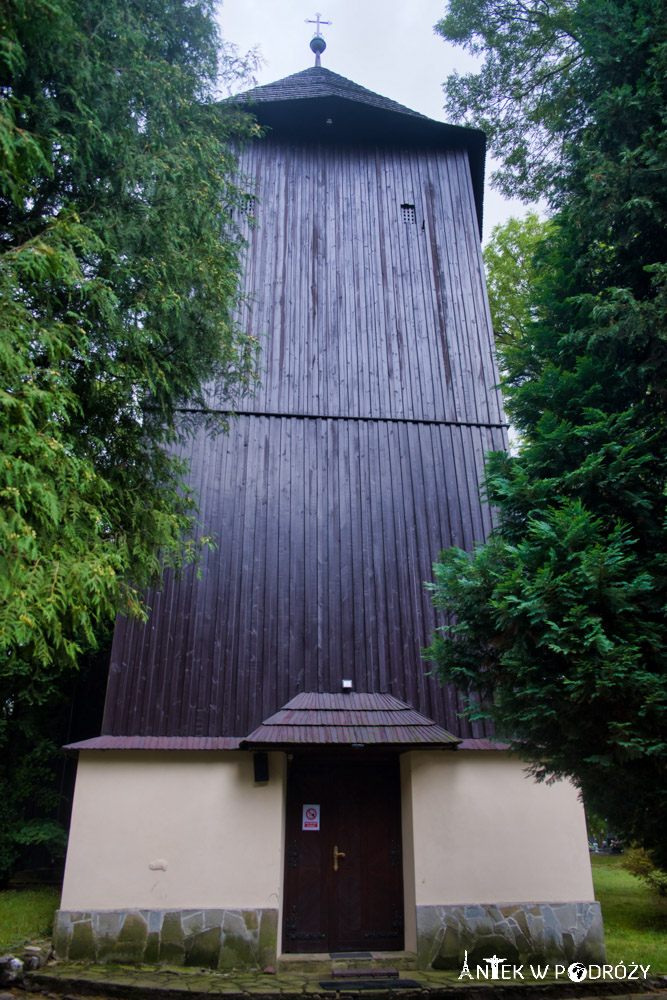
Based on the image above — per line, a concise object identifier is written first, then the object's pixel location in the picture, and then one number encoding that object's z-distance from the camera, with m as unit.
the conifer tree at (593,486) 4.27
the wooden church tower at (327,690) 6.86
